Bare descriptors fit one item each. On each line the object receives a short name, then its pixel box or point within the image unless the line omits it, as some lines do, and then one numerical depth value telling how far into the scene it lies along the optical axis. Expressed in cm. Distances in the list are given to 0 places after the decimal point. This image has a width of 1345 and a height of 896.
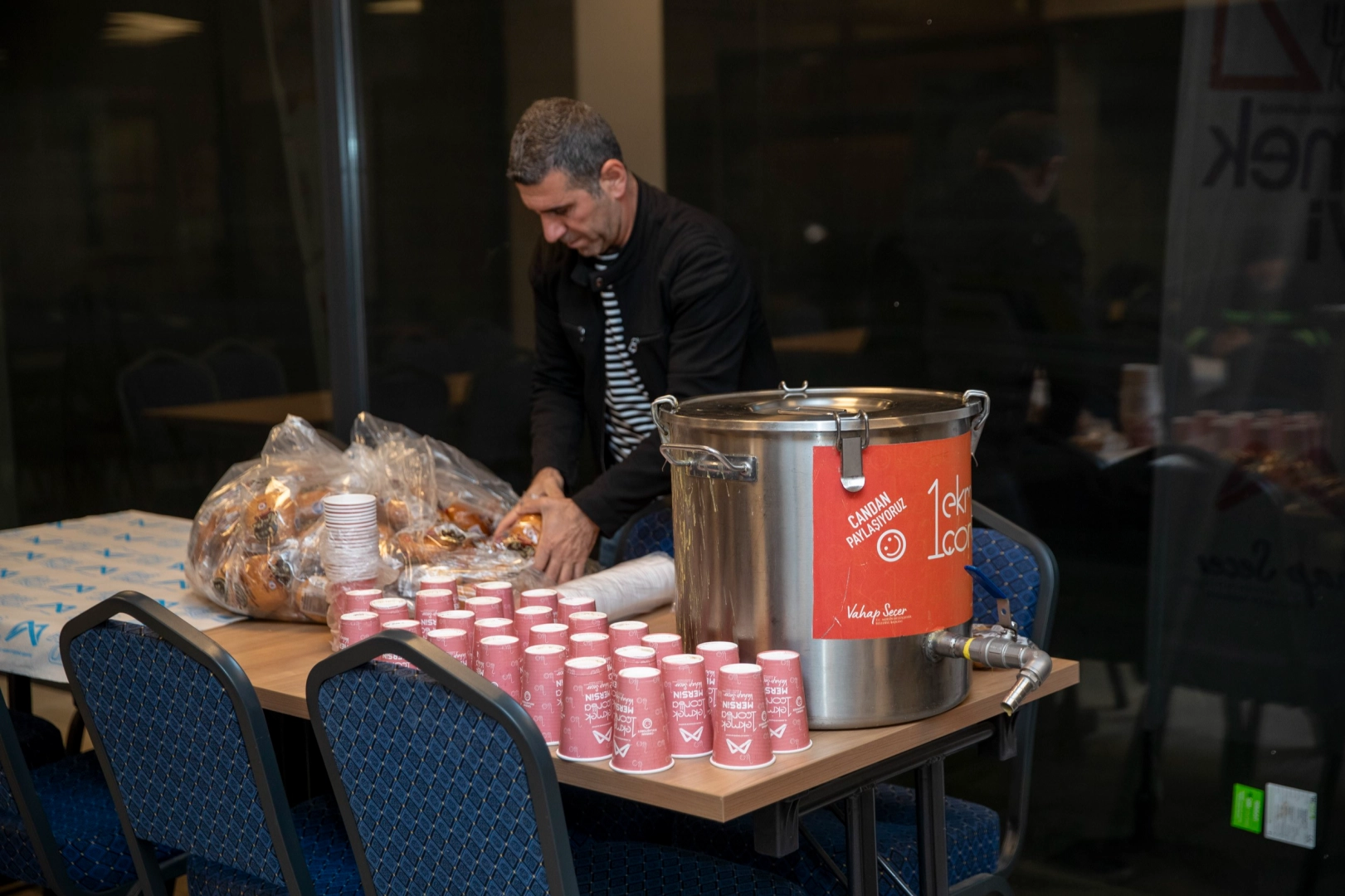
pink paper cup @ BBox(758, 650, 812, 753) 143
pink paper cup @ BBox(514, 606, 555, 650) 168
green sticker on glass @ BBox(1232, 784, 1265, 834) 261
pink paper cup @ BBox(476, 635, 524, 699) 154
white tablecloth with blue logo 209
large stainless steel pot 145
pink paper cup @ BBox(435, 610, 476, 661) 167
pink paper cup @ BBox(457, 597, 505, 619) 176
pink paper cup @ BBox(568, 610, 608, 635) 164
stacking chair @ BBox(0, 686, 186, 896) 193
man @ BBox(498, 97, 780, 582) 230
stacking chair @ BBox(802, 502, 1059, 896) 194
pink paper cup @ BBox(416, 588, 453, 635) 176
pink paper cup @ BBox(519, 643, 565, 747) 150
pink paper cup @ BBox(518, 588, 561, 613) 180
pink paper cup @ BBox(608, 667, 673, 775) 140
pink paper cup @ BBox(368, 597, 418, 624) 175
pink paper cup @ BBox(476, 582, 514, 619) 182
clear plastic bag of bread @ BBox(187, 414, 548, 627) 205
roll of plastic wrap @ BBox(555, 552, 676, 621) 196
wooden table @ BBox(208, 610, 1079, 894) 136
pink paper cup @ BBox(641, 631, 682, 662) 154
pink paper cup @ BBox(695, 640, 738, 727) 147
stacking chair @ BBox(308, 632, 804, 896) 130
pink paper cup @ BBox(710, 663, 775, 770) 140
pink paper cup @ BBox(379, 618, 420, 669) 175
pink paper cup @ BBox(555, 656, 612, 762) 144
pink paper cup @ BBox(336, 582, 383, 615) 182
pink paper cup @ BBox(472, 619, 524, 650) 162
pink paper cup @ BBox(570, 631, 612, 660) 153
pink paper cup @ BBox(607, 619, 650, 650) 160
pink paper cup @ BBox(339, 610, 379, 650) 173
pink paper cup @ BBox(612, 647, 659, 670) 149
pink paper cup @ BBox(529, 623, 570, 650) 159
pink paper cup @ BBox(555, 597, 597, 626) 176
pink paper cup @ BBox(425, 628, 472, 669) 161
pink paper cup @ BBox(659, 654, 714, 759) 143
